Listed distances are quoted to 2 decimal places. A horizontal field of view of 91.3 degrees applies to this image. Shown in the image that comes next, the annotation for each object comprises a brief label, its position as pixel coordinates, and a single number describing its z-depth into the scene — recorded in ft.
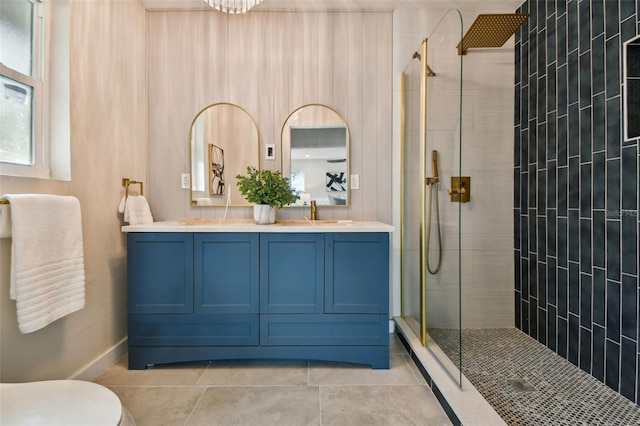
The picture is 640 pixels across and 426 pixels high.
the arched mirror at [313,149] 7.89
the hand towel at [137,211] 6.63
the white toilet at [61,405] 2.91
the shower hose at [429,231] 5.95
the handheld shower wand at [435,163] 5.89
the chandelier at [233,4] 5.91
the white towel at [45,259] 4.19
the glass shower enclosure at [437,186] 5.45
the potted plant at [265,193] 6.71
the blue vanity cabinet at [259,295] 6.15
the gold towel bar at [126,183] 6.86
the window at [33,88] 4.68
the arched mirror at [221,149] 7.86
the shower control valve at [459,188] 5.84
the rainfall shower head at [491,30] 6.46
